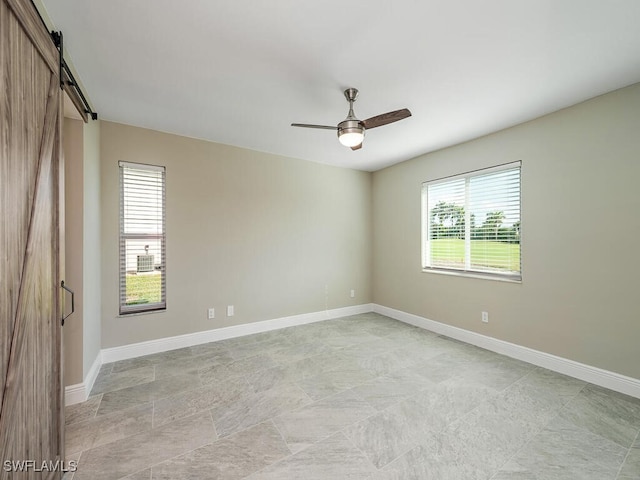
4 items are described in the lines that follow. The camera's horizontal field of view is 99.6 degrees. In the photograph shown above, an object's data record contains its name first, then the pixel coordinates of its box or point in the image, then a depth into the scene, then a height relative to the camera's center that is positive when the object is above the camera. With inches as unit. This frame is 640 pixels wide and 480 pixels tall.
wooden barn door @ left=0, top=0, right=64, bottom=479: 39.8 -1.2
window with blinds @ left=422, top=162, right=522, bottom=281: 126.6 +9.7
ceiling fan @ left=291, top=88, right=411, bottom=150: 88.0 +39.5
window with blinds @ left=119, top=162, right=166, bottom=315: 123.3 +1.5
